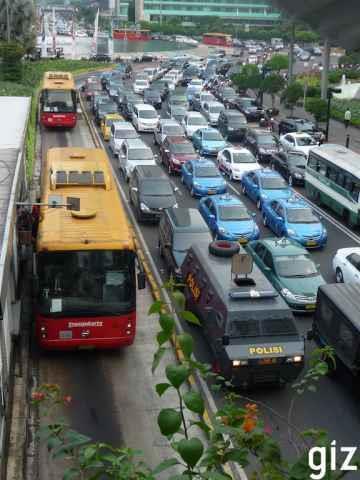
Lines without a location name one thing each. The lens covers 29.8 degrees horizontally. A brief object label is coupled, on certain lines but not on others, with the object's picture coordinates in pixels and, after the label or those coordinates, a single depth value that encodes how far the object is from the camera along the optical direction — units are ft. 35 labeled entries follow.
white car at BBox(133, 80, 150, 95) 196.00
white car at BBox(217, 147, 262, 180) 100.78
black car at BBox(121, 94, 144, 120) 153.94
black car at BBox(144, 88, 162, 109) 176.45
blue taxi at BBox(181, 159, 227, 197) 89.86
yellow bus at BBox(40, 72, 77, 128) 130.21
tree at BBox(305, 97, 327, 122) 145.69
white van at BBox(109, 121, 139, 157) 113.68
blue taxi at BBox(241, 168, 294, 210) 84.23
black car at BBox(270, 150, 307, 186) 101.30
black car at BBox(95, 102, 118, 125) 146.00
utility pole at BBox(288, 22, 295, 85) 183.44
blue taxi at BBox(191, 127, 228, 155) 117.60
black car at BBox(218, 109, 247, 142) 136.15
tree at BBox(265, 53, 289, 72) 224.33
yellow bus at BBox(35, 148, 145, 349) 41.68
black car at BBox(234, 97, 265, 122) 160.35
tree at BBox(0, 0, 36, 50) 200.44
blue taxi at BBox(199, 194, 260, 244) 69.92
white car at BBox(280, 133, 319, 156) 115.75
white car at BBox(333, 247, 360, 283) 58.95
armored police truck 40.37
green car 54.03
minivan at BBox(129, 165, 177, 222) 77.05
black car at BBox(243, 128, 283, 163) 115.75
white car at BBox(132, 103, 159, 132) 141.18
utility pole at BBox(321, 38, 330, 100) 147.18
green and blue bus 80.28
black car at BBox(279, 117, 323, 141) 132.26
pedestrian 133.91
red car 103.51
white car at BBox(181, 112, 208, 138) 132.87
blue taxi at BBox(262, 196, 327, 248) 71.41
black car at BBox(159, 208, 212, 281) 59.00
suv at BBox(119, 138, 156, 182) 97.45
